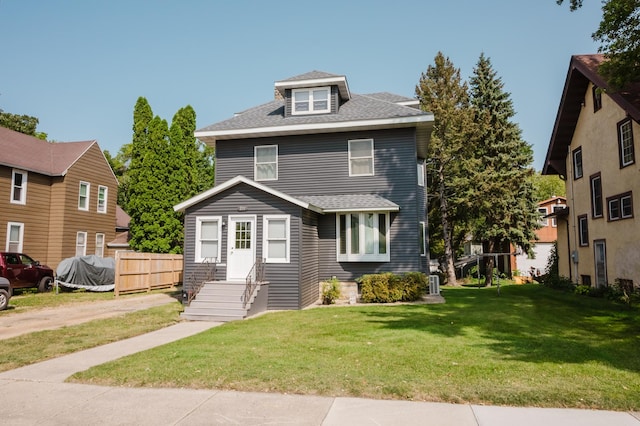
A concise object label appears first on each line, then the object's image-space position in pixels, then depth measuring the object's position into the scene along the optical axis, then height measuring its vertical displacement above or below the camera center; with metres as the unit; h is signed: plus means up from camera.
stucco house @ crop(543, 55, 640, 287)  15.94 +3.33
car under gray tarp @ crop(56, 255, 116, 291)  20.55 -1.08
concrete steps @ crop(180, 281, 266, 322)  12.38 -1.61
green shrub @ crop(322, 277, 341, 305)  15.73 -1.56
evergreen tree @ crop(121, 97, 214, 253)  27.66 +4.77
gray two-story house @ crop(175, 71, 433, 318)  14.60 +2.28
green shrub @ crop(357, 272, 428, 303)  15.22 -1.34
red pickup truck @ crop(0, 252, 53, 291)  18.39 -0.91
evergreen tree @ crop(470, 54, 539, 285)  28.37 +5.27
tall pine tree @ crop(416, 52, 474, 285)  28.20 +7.84
